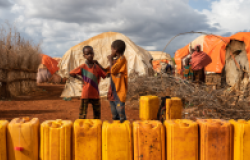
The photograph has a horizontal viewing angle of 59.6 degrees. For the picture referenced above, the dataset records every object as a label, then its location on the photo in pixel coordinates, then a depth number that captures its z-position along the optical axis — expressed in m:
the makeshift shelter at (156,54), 27.46
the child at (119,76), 3.36
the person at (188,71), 7.55
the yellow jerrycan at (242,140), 2.33
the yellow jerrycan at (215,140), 2.29
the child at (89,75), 3.81
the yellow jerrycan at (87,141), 2.27
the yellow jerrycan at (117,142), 2.26
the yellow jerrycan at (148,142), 2.25
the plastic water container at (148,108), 5.38
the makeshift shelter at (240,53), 9.06
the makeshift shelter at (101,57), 10.55
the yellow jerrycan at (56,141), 2.27
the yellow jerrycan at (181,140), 2.27
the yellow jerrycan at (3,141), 2.27
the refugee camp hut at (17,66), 9.66
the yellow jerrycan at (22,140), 2.27
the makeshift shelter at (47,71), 18.16
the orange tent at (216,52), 10.91
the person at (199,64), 7.39
